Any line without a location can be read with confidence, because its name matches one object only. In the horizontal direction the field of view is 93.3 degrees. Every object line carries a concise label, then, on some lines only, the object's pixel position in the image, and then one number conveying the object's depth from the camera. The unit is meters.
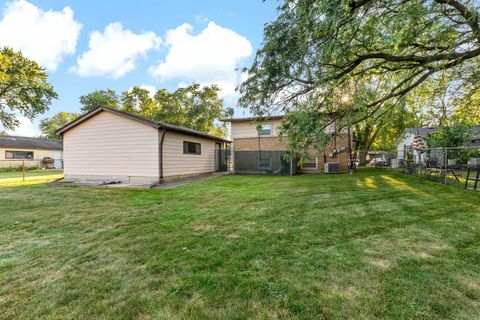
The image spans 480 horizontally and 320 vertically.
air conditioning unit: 13.06
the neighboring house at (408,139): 12.77
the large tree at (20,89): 19.98
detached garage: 9.94
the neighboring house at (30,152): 21.48
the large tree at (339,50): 3.65
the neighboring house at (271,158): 13.00
